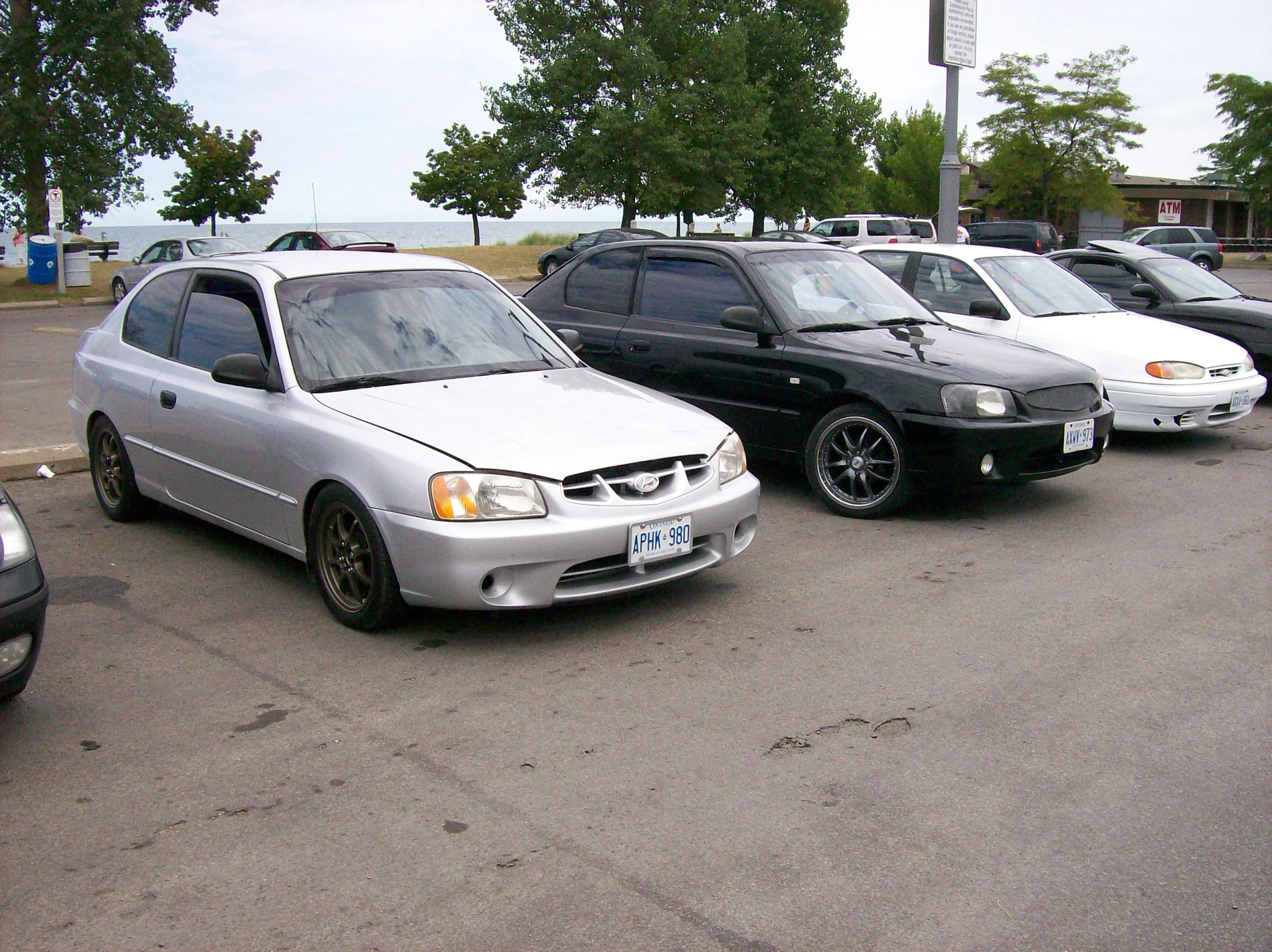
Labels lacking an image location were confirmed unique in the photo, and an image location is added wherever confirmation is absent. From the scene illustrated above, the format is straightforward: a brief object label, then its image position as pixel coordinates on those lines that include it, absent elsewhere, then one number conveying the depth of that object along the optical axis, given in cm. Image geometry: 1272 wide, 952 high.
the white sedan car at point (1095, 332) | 935
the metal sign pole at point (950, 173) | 1531
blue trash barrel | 2861
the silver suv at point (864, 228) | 3509
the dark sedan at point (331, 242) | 2617
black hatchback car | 700
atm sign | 6556
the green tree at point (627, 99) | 3775
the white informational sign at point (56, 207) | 2684
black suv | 3353
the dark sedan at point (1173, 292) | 1167
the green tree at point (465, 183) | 6262
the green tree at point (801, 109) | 4375
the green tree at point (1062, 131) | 5128
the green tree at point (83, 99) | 2759
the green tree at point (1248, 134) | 5253
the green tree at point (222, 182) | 5153
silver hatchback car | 479
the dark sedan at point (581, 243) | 3020
